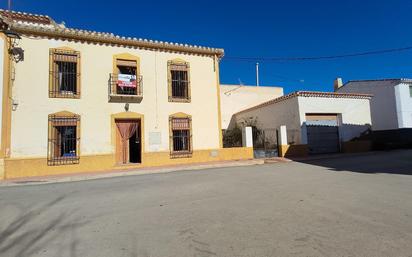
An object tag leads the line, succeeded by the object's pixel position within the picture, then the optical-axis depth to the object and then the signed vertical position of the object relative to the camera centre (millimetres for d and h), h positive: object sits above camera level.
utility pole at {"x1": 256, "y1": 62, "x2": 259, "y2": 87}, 30214 +7555
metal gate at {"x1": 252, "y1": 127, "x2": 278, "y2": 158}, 16438 +29
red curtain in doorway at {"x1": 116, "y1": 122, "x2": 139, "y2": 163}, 14289 +843
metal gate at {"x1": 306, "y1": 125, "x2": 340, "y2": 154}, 17812 +160
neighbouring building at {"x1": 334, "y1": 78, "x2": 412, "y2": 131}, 22953 +3053
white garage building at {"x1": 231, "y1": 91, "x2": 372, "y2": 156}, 17250 +1374
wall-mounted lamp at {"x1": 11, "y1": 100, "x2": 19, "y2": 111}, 12155 +2004
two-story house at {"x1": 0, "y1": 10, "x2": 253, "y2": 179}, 12289 +2296
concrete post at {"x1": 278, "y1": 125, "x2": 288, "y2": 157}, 16511 +61
